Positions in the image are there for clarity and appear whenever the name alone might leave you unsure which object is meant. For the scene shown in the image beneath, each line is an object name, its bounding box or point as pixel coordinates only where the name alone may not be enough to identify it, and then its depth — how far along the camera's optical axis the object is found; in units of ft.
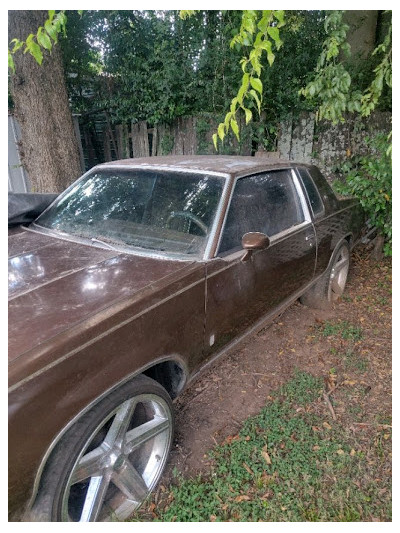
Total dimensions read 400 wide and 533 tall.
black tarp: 9.08
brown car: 4.89
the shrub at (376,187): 13.67
